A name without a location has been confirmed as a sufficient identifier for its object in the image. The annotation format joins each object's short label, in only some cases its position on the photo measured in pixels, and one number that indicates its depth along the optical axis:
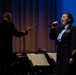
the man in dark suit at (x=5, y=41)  8.27
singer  6.29
